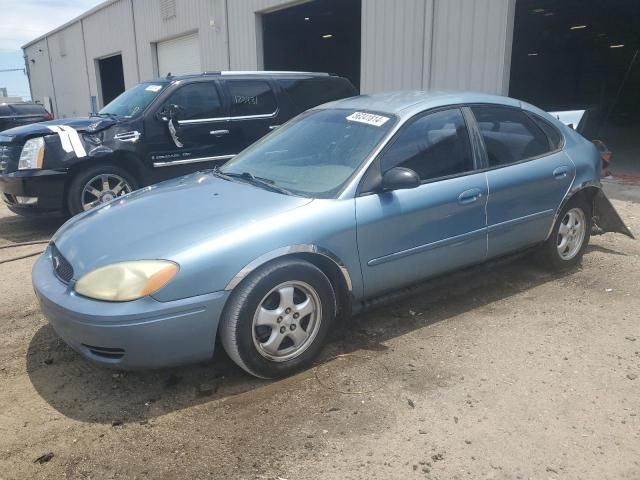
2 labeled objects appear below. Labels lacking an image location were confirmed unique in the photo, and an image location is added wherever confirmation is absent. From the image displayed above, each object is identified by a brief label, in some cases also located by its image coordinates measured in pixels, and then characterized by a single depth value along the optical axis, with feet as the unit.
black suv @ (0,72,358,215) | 20.34
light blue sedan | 9.07
